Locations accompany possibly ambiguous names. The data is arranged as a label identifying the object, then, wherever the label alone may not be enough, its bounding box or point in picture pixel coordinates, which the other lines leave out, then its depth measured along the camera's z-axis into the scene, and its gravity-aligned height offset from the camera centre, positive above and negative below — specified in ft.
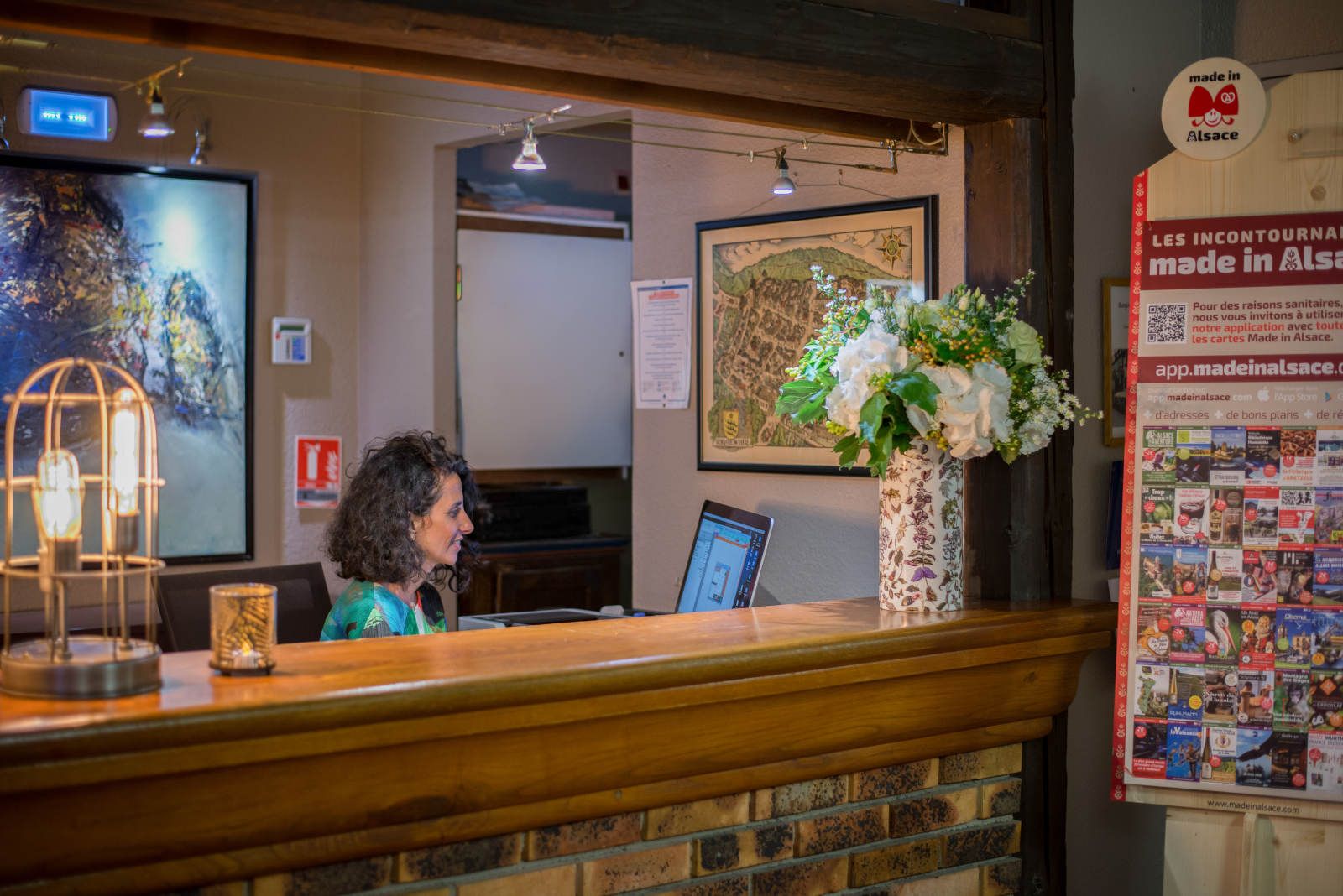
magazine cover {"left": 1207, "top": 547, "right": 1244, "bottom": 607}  9.34 -1.04
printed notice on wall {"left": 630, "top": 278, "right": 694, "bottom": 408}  13.46 +0.84
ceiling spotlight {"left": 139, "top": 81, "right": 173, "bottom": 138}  8.82 +2.11
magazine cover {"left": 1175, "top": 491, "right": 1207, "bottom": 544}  9.41 -0.63
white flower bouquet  8.82 +0.30
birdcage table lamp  6.02 -0.58
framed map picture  11.48 +1.20
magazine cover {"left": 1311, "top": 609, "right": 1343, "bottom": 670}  9.10 -1.45
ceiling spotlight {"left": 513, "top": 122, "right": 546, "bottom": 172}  10.49 +2.10
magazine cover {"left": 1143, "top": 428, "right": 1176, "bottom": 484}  9.48 -0.21
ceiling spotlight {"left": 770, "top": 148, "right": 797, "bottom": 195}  11.22 +2.05
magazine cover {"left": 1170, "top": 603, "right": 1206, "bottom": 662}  9.40 -1.46
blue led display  15.11 +3.53
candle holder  6.59 -1.02
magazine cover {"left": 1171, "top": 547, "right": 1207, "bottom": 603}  9.41 -1.04
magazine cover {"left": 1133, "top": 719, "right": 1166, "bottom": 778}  9.48 -2.29
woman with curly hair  9.88 -0.83
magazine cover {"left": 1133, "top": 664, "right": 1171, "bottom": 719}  9.46 -1.87
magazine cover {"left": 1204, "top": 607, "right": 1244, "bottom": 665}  9.32 -1.45
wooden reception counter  5.83 -1.60
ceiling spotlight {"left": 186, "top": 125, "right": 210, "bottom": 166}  16.05 +3.38
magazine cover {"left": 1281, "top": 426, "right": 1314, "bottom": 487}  9.16 -0.21
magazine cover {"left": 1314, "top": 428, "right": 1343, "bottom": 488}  9.09 -0.22
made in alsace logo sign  9.27 +2.19
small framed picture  11.09 +0.61
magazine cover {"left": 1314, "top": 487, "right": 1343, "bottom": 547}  9.12 -0.62
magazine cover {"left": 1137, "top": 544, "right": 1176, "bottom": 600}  9.48 -1.03
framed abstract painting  15.12 +1.40
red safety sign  16.96 -0.62
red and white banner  9.13 -0.59
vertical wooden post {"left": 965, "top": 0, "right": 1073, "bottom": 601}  10.01 +1.15
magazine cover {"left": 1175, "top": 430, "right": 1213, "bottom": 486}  9.39 -0.20
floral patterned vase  9.21 -0.72
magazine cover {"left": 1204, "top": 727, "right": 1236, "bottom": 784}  9.33 -2.28
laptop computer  11.20 -1.16
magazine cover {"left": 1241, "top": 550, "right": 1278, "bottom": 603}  9.26 -1.05
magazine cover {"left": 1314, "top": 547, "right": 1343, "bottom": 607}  9.12 -1.03
